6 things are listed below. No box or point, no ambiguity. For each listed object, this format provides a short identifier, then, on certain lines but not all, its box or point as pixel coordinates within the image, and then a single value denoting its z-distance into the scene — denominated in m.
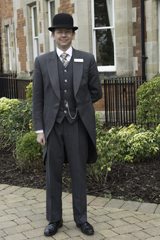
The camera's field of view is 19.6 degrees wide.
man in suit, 4.29
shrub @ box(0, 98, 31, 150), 8.04
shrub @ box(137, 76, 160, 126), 7.64
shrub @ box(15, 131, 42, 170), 6.66
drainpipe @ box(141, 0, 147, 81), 10.10
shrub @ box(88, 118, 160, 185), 5.89
